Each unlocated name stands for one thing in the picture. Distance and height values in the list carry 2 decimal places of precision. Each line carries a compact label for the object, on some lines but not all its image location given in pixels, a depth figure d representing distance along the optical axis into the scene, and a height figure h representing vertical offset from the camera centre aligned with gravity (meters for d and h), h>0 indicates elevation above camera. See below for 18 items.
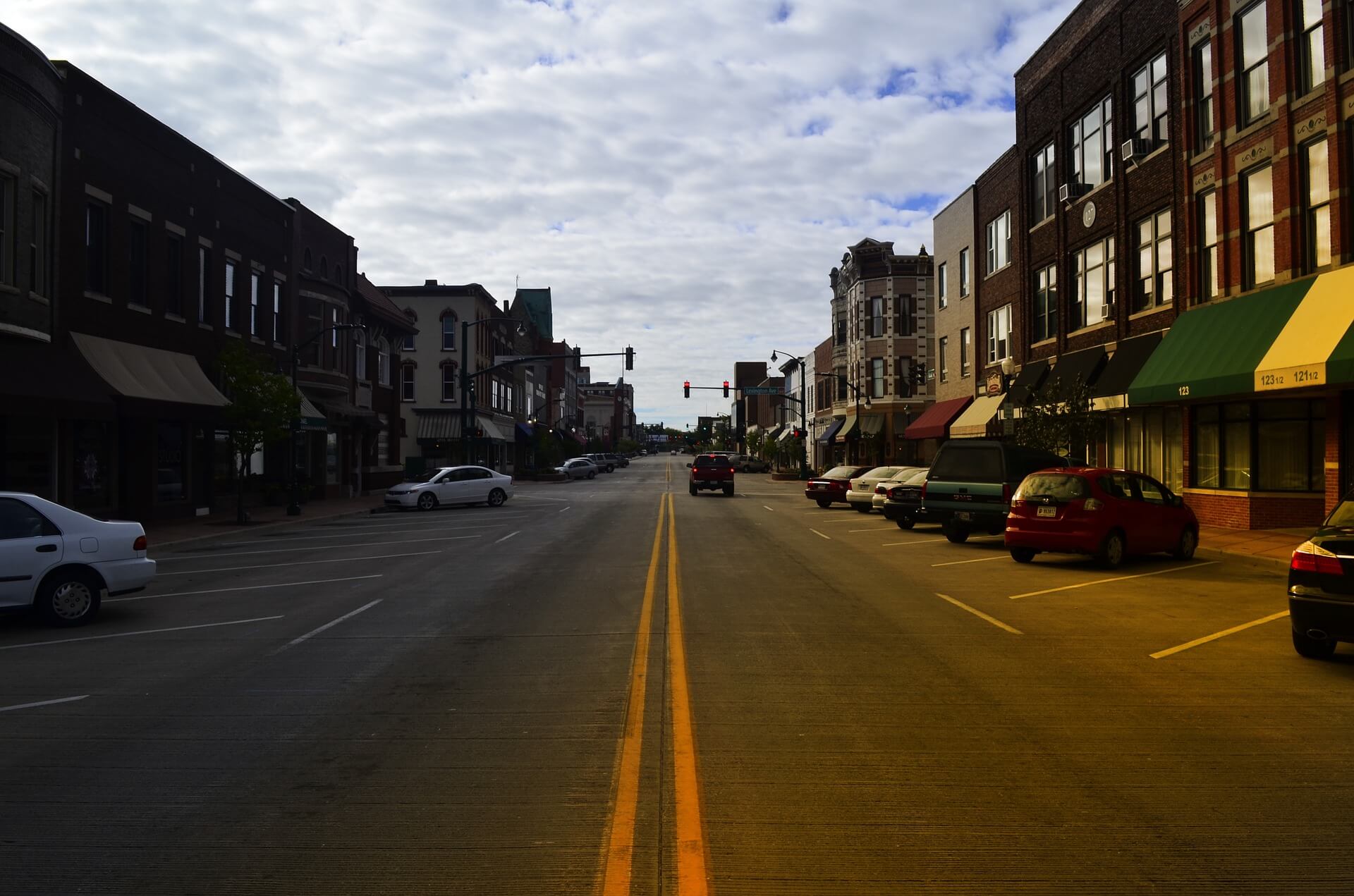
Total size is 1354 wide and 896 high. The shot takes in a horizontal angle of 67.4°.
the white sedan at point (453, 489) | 34.78 -0.72
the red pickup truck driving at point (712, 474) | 43.88 -0.28
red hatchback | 16.28 -0.85
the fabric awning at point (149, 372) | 23.28 +2.47
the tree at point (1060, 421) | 25.16 +1.09
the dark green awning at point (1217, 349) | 20.25 +2.50
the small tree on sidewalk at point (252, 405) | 26.38 +1.71
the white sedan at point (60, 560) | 10.92 -0.98
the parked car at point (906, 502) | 24.92 -0.90
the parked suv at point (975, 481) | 20.20 -0.33
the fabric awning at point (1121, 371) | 25.89 +2.44
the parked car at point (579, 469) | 71.88 -0.04
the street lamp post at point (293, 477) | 29.39 -0.21
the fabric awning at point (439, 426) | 65.56 +2.82
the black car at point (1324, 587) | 8.44 -1.05
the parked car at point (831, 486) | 35.03 -0.70
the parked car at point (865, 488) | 31.23 -0.68
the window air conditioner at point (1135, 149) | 26.69 +8.35
